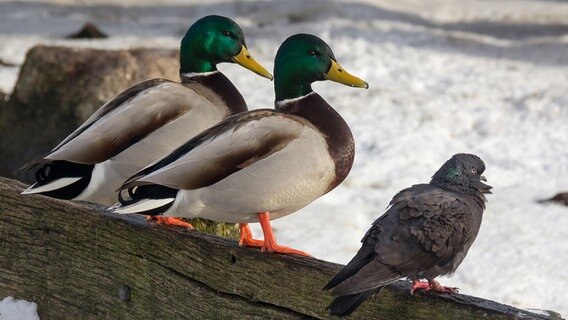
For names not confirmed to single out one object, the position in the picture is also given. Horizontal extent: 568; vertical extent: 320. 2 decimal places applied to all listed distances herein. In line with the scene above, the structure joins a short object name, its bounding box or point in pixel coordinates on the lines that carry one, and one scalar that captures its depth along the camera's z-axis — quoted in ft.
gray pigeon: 20.38
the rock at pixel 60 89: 48.05
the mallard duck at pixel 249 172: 24.00
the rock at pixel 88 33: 79.71
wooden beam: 21.90
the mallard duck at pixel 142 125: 27.02
